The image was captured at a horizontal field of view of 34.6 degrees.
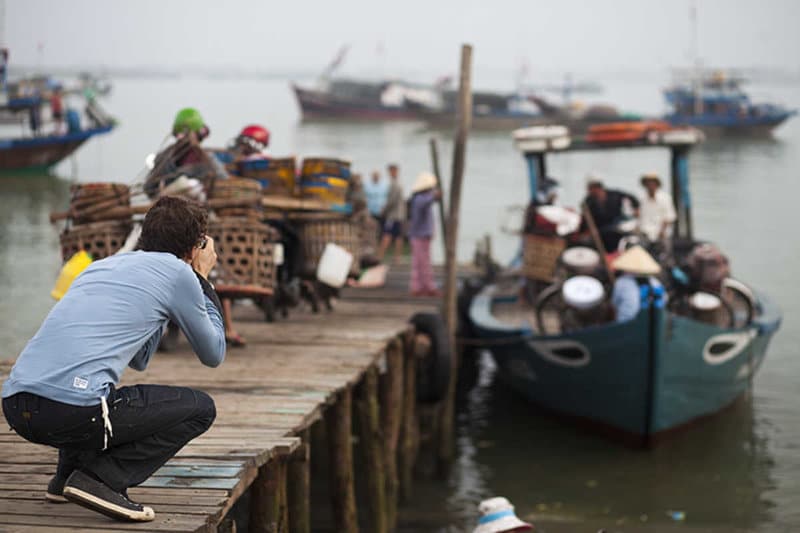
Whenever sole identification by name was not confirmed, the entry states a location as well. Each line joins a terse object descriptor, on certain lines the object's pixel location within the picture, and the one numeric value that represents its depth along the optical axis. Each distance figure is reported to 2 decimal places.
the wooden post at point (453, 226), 12.50
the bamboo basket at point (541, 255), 13.62
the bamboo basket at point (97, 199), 9.05
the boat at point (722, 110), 61.66
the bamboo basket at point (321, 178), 10.51
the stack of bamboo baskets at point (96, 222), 8.88
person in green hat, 9.12
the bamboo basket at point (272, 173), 10.31
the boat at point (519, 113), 67.69
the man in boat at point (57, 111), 44.34
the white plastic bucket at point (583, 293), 12.39
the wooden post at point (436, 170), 14.05
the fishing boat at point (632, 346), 12.23
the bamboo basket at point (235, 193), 9.24
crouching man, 4.62
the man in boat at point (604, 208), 13.88
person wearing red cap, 10.47
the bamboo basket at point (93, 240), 8.87
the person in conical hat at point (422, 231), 13.54
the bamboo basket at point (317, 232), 10.44
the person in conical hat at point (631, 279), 11.86
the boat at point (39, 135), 41.66
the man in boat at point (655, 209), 14.00
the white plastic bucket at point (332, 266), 10.45
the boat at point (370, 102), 77.38
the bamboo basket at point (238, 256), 8.97
